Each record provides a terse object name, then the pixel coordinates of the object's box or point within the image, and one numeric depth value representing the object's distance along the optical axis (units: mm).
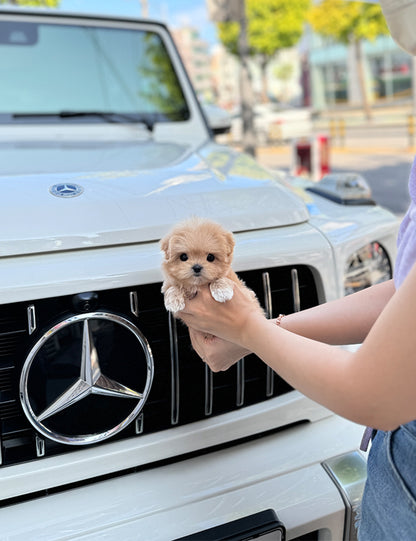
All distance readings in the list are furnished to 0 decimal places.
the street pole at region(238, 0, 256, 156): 9094
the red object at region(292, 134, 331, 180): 8211
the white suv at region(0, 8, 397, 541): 1426
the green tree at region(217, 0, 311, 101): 28547
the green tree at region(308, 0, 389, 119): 21891
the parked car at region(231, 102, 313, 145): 18172
